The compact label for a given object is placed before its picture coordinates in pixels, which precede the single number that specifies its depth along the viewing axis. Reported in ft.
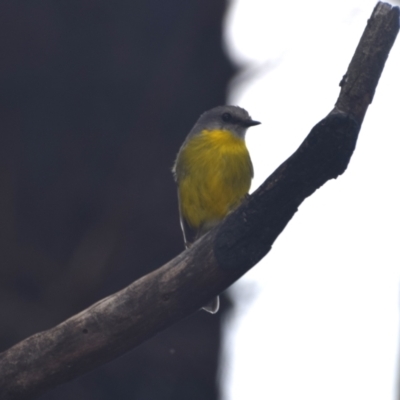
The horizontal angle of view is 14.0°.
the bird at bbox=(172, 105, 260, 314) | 41.39
